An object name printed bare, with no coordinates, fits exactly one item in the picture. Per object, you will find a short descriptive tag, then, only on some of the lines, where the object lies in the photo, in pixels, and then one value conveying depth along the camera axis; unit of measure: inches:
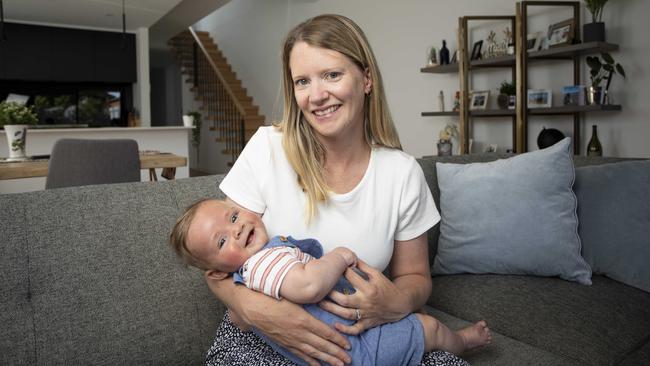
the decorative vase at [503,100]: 187.8
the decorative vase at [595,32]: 156.6
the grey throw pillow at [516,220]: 71.9
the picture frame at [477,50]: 197.9
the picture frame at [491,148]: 199.6
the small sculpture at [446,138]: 205.5
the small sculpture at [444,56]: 207.9
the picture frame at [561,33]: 166.7
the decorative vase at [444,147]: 205.3
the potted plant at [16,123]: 137.6
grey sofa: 49.1
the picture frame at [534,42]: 177.5
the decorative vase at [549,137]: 169.0
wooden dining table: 120.9
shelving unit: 161.0
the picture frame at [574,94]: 163.9
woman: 47.8
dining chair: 118.8
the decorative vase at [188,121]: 239.6
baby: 42.8
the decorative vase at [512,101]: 184.3
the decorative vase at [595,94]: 158.4
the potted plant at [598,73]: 154.5
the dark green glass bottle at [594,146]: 161.2
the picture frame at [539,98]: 175.8
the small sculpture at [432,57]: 214.2
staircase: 349.4
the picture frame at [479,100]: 198.4
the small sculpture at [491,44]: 193.2
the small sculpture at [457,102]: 208.1
